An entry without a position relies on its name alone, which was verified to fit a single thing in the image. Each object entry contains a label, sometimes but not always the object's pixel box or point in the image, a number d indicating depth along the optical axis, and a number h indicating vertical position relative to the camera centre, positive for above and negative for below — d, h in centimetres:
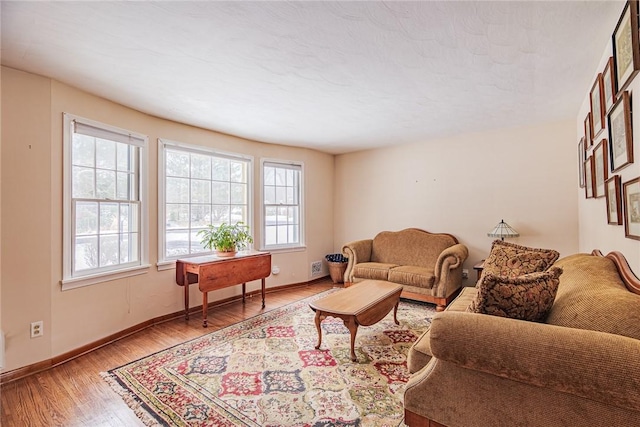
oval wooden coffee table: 241 -77
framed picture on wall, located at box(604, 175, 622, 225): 176 +8
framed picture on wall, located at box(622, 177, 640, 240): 147 +3
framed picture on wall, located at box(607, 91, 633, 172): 155 +44
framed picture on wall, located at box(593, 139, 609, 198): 205 +32
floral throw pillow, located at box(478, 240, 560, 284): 216 -36
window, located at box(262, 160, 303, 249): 464 +18
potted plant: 359 -27
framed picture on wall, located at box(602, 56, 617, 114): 180 +81
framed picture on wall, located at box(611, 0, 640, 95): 139 +85
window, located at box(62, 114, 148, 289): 257 +14
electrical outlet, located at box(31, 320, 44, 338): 229 -85
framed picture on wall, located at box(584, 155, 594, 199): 251 +33
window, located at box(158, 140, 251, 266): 346 +29
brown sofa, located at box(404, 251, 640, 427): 103 -57
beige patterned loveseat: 369 -67
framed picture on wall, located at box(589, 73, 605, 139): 212 +81
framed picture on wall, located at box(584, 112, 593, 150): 257 +73
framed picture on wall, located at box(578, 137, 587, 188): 296 +56
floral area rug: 176 -116
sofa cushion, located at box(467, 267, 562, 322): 136 -38
